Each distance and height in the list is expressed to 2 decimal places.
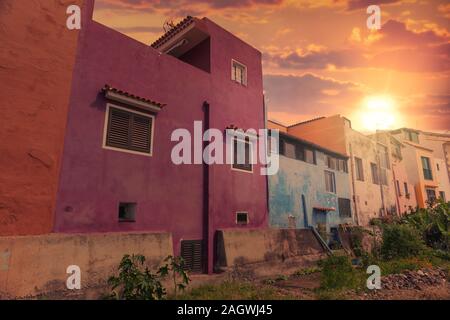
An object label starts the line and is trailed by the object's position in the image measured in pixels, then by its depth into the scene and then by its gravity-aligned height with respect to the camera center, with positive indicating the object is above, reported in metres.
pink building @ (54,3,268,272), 7.17 +2.39
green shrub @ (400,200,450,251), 17.36 -0.29
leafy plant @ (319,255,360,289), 8.85 -1.68
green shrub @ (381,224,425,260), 14.10 -1.08
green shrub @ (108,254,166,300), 6.24 -1.36
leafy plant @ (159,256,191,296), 7.11 -1.23
